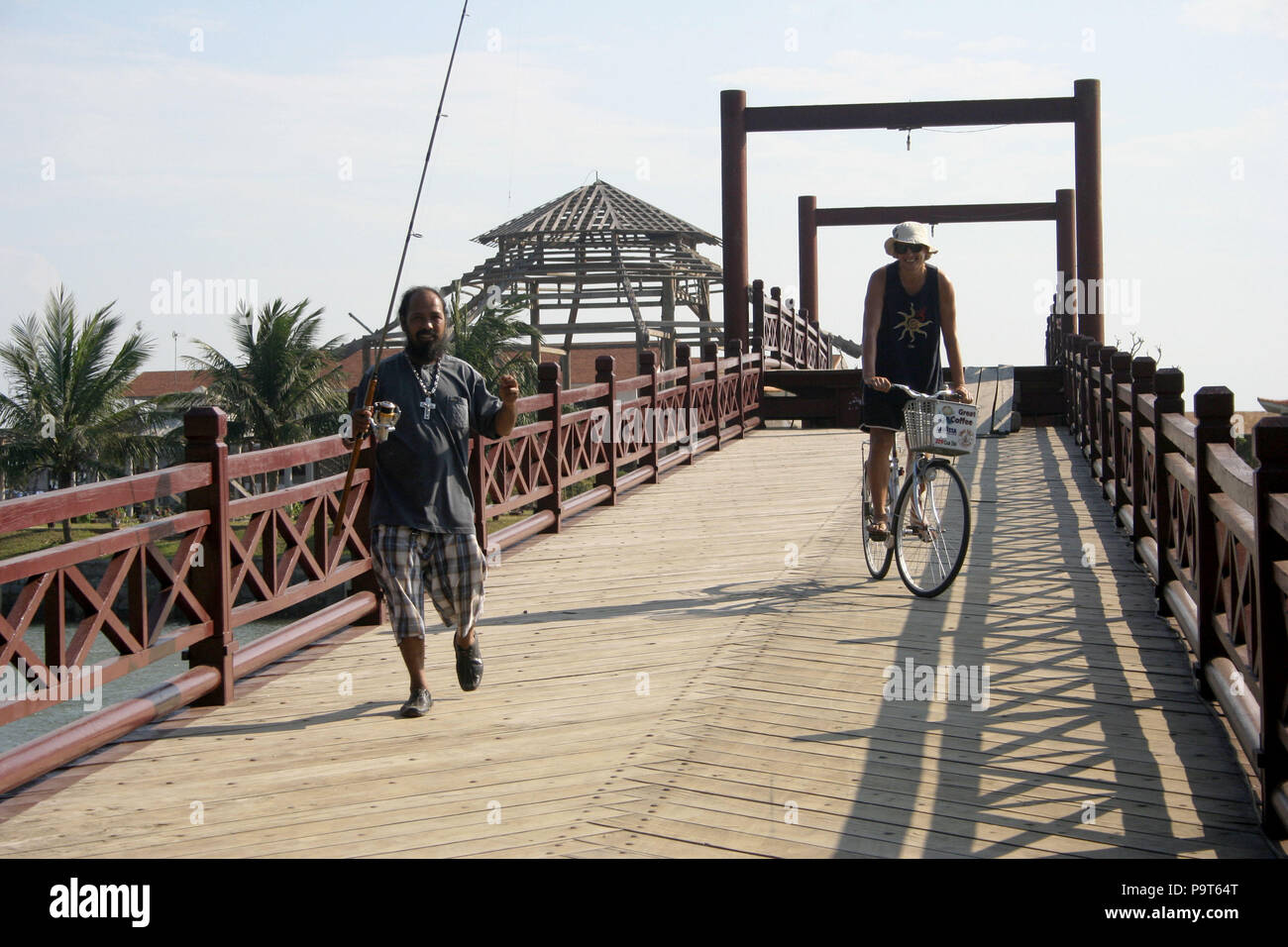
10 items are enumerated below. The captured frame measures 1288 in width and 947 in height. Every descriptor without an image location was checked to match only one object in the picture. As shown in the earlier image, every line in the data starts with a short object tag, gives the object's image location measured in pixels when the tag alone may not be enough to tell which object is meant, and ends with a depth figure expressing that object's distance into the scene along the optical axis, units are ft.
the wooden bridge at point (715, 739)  13.23
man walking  17.04
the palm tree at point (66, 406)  126.41
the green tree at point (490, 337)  111.75
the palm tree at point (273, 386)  126.52
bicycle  21.97
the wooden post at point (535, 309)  114.01
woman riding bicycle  23.34
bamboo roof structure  113.70
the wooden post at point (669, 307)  114.73
